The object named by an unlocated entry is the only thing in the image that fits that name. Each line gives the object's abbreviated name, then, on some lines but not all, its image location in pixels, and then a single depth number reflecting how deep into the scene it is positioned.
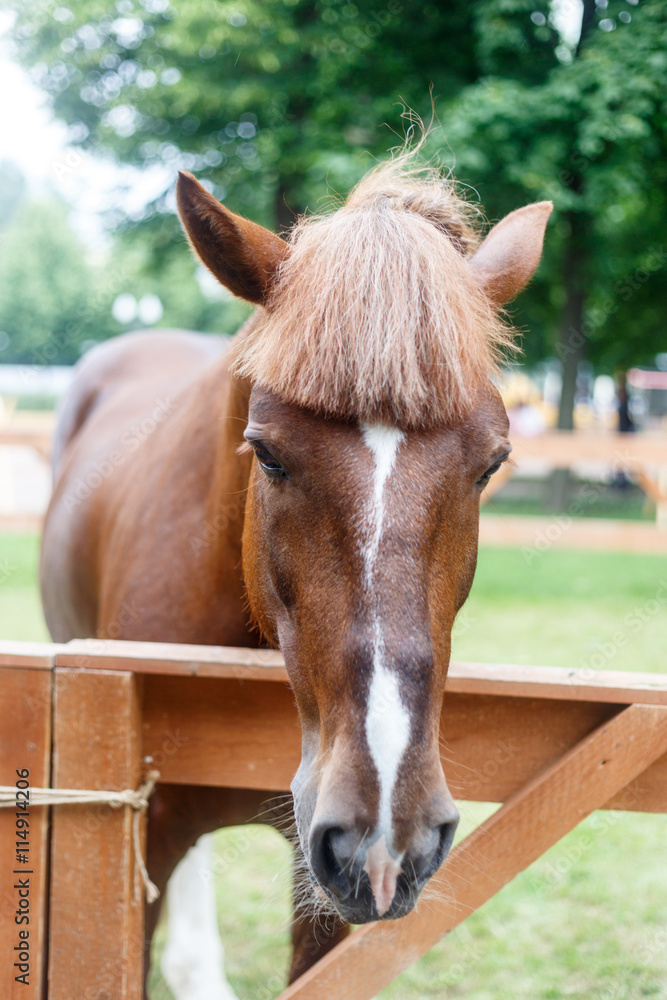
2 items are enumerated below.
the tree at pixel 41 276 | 36.53
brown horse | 1.20
